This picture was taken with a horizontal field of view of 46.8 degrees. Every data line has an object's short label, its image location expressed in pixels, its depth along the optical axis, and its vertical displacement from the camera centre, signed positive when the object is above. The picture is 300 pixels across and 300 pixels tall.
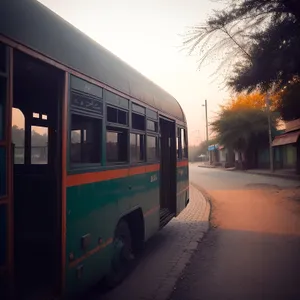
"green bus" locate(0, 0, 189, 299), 2.70 +0.07
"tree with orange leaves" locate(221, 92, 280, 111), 38.28 +6.76
